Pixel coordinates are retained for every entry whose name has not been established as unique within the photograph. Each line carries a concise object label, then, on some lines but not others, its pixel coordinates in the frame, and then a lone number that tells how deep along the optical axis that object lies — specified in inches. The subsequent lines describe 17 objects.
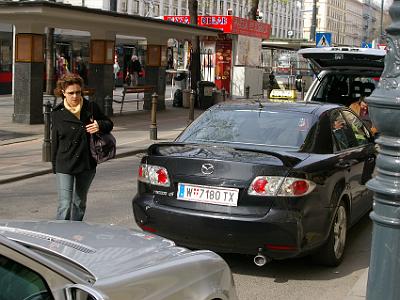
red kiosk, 1088.2
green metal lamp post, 112.7
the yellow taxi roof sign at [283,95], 671.1
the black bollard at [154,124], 562.8
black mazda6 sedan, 200.8
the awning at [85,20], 572.1
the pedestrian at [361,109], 449.7
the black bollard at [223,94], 944.7
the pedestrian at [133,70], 1266.0
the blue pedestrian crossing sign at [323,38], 936.3
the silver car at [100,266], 89.1
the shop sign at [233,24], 1065.5
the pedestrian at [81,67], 1243.8
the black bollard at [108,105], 703.4
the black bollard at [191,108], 684.7
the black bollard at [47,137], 434.6
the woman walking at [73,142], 226.4
